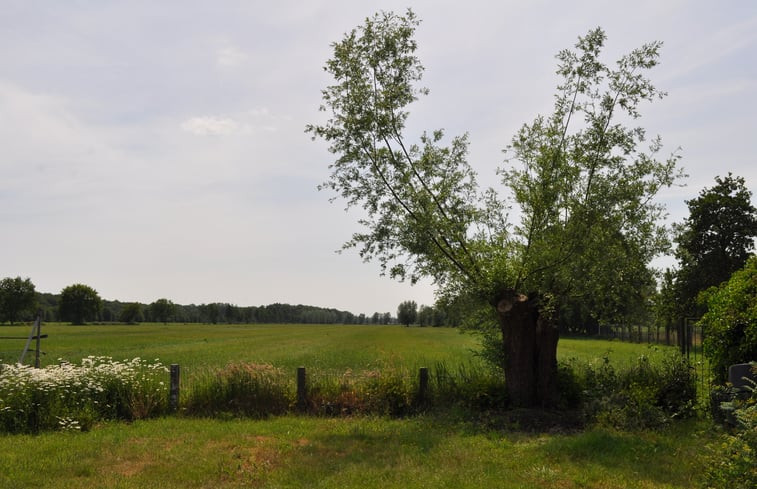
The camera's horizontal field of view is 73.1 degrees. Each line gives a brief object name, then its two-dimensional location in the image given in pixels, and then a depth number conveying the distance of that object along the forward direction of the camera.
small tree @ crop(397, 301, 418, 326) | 185.44
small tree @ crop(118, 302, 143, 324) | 167.38
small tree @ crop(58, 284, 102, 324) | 135.62
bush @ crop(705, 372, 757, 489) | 5.21
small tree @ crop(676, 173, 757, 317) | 37.09
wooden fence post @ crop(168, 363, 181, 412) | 12.95
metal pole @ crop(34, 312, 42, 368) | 15.30
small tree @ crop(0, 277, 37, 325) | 113.44
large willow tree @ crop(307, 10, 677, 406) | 12.77
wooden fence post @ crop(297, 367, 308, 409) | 13.30
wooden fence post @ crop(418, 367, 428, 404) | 13.49
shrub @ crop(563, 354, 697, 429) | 11.27
